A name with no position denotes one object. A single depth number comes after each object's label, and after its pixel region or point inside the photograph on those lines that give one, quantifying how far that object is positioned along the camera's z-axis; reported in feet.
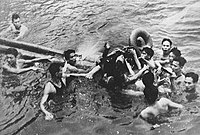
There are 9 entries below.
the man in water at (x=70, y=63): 19.95
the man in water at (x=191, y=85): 17.42
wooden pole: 22.26
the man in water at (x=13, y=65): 20.93
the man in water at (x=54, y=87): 17.98
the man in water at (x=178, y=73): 18.13
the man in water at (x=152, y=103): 15.87
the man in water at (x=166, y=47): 19.83
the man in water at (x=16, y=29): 25.75
